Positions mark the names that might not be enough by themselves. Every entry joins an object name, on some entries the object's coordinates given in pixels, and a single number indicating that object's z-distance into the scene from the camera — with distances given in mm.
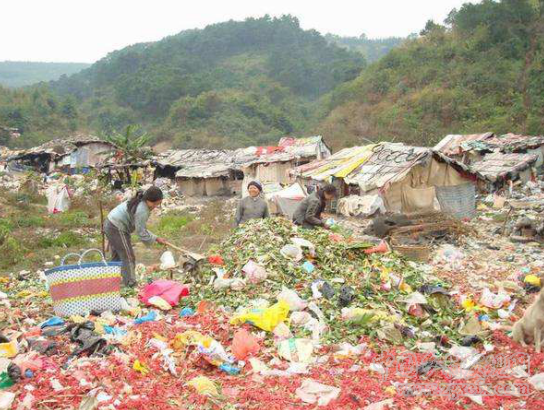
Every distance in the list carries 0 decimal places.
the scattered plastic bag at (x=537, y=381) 3823
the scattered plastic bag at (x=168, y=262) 6543
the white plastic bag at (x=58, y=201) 17344
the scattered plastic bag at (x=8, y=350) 3930
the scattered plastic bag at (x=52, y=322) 4695
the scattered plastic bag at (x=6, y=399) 3264
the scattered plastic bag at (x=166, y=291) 5430
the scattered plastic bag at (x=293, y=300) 5020
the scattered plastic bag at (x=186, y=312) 5135
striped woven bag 4746
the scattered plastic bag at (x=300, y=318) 4836
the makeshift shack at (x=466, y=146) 21844
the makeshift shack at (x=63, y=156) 33219
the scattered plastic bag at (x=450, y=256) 8500
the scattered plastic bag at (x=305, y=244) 6199
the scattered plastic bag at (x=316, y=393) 3619
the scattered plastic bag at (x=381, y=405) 3481
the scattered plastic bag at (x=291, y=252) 6066
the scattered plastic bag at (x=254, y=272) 5605
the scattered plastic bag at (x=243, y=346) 4301
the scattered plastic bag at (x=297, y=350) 4301
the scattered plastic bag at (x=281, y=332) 4598
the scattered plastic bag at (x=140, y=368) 3855
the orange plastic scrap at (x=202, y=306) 5180
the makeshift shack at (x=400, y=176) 13891
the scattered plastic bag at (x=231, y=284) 5535
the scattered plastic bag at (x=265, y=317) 4699
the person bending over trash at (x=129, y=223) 5570
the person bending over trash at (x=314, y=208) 6883
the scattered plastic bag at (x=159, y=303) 5305
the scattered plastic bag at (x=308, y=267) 5855
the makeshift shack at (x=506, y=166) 18020
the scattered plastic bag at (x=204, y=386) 3607
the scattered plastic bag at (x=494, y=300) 5695
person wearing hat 7473
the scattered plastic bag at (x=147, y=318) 4850
